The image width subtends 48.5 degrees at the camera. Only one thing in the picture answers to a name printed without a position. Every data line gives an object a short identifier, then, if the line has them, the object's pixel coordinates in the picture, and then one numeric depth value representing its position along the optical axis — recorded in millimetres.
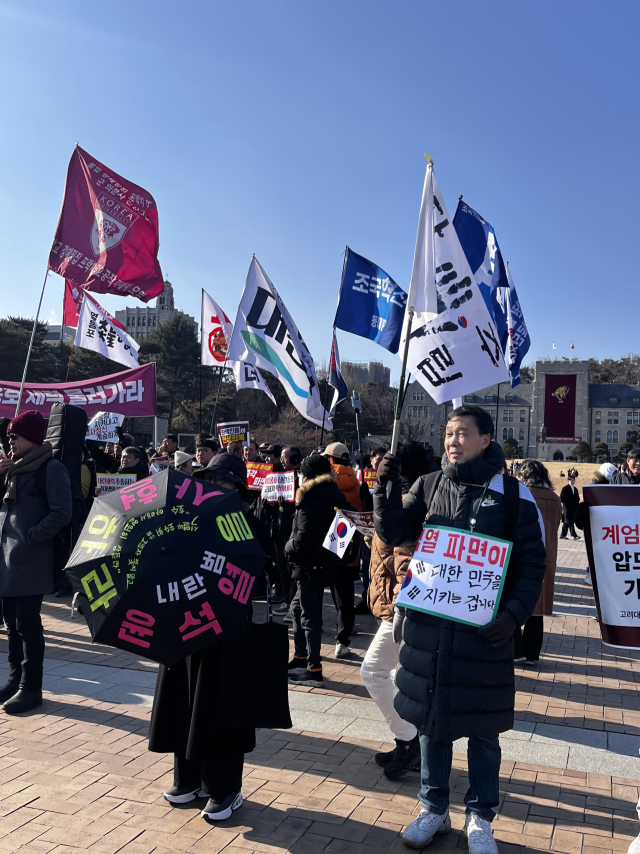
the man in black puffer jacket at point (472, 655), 3230
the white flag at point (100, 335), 13484
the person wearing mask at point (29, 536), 5023
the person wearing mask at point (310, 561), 5945
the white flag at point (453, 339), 6559
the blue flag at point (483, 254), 12719
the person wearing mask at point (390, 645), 4164
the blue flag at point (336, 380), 12695
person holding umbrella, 3438
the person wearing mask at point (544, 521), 6727
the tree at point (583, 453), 89812
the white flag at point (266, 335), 11570
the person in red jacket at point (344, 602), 6789
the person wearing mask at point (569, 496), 14208
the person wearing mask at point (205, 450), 7145
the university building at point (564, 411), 107438
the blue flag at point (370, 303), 11133
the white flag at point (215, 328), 15656
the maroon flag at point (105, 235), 10617
